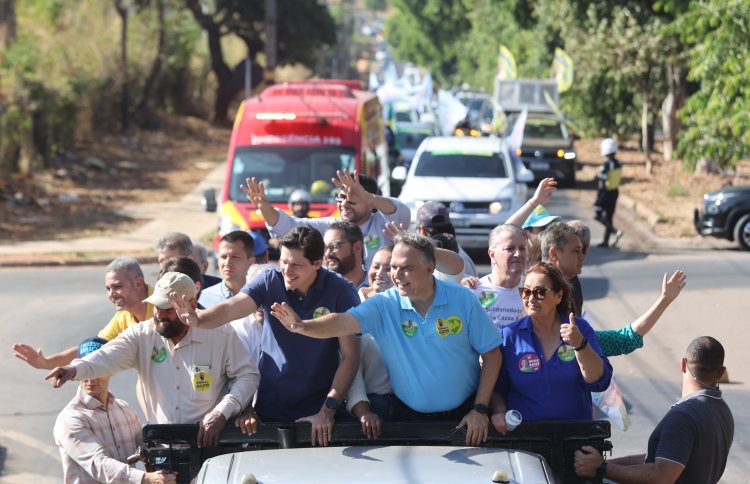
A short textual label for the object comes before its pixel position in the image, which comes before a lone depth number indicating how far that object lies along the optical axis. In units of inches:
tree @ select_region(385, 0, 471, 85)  3659.0
